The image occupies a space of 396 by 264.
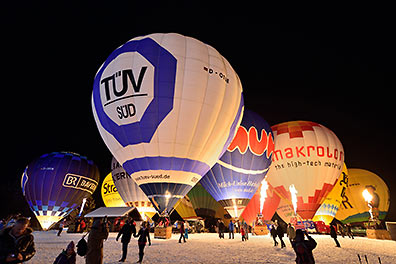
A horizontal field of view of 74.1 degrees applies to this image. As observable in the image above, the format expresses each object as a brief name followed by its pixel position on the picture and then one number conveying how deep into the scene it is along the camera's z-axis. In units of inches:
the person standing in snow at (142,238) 270.1
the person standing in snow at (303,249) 168.7
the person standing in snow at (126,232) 276.8
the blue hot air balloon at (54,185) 967.6
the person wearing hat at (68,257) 140.9
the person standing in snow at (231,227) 647.1
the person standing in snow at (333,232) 454.4
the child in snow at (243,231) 566.3
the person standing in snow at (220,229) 667.0
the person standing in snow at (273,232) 471.9
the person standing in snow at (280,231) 447.5
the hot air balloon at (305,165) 781.3
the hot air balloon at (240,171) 700.0
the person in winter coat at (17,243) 113.0
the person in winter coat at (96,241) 194.4
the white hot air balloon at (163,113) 468.1
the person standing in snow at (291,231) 391.2
